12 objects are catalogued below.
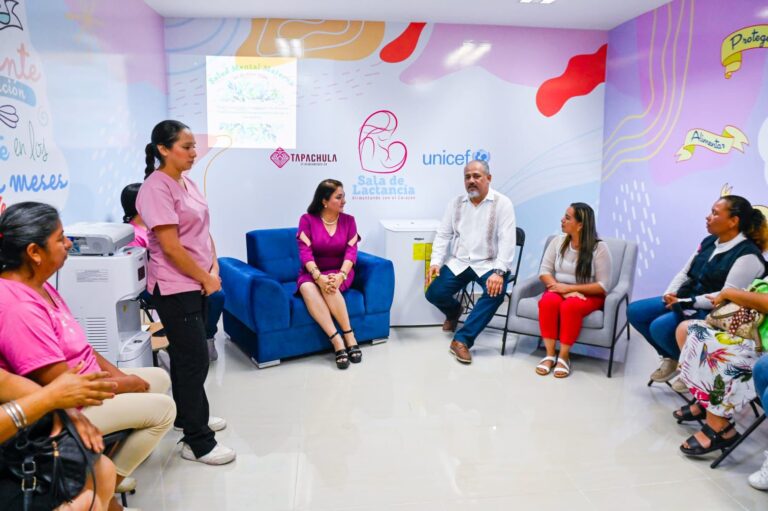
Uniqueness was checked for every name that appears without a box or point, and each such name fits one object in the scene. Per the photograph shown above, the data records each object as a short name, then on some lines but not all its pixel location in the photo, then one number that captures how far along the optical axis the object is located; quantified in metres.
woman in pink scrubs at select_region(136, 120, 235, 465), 2.43
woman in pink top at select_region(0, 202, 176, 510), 1.66
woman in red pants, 3.82
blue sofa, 3.80
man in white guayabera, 4.23
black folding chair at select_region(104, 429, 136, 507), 1.95
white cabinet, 4.81
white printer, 2.60
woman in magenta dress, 3.98
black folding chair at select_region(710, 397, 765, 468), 2.60
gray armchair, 3.75
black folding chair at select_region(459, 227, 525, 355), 4.20
